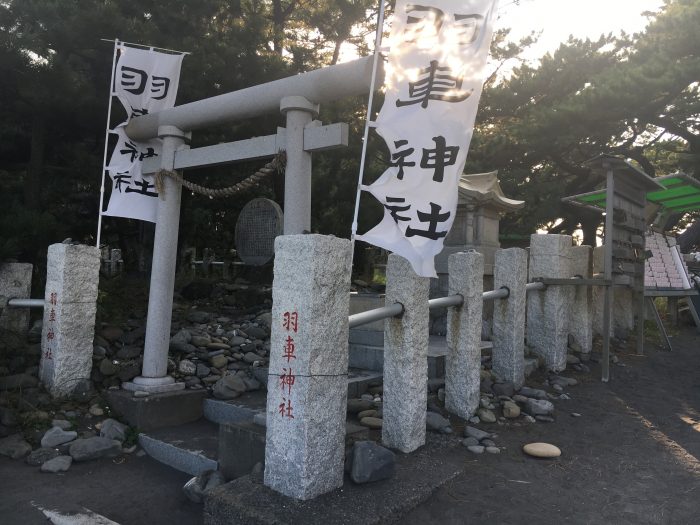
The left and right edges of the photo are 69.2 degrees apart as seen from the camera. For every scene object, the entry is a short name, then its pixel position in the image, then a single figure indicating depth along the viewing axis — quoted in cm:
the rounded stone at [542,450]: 391
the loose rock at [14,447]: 433
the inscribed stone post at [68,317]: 516
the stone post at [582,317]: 663
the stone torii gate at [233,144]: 425
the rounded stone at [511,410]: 469
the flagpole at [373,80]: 350
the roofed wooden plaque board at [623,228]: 611
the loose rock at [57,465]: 411
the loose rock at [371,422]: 423
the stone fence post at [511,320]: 531
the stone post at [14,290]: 582
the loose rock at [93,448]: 433
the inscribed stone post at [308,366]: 281
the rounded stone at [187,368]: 586
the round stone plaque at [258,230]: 636
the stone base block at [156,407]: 495
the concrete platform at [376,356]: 539
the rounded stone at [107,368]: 557
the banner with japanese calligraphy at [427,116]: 340
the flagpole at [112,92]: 552
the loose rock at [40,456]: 423
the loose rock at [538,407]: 476
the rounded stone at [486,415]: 459
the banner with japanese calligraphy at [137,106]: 561
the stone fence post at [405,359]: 375
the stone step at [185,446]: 420
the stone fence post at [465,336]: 456
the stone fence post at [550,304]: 608
